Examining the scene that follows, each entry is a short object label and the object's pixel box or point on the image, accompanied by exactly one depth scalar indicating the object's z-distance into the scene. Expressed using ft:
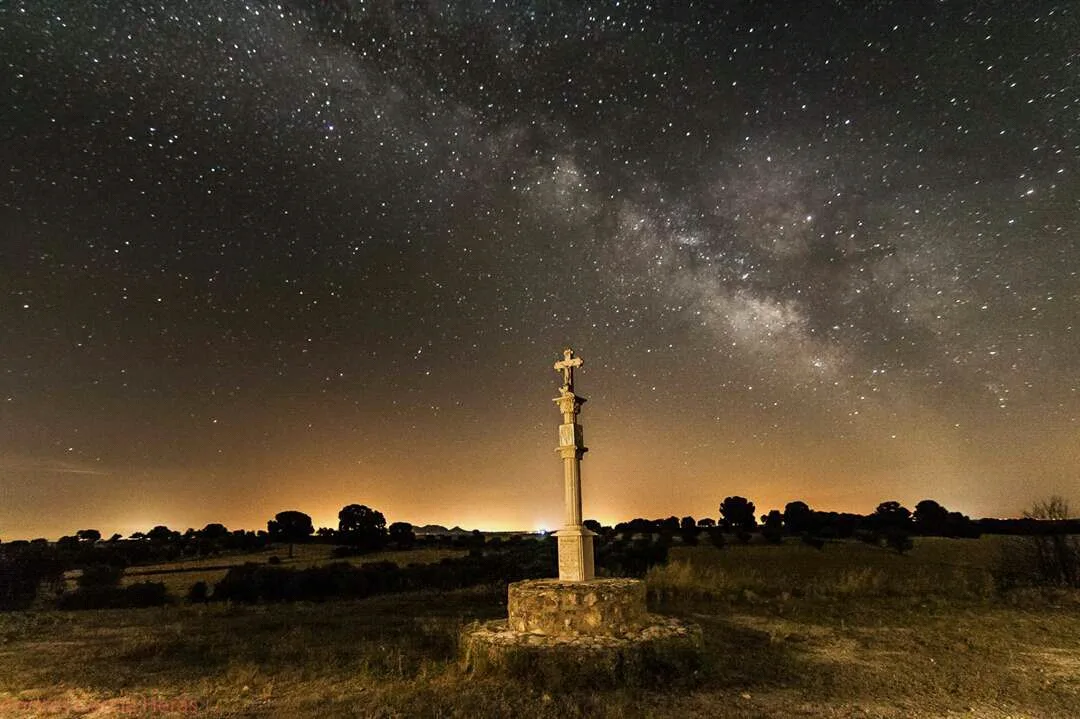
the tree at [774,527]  178.29
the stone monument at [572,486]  39.96
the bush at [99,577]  92.94
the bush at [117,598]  73.92
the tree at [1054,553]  62.32
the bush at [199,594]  77.52
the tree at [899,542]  134.82
